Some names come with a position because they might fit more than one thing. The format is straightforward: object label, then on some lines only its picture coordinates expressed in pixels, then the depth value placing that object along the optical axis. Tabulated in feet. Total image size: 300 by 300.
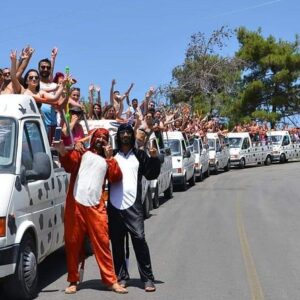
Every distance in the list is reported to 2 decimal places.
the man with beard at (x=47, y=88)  29.86
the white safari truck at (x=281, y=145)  145.38
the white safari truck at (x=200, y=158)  89.20
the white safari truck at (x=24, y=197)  20.83
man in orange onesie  23.49
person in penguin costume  23.75
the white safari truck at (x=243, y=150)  127.03
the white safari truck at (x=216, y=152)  107.45
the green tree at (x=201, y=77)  171.53
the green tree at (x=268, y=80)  184.55
